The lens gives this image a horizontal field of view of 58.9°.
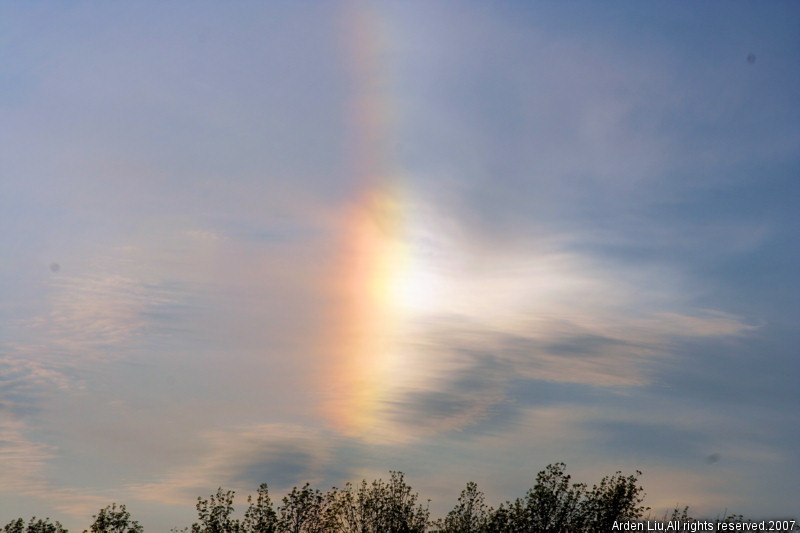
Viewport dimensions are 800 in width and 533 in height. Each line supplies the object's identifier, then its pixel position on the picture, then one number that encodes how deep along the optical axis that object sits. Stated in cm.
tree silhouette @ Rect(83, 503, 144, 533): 9250
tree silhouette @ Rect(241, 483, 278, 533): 8762
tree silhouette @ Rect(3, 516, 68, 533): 10200
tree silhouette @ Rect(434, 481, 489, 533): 8994
